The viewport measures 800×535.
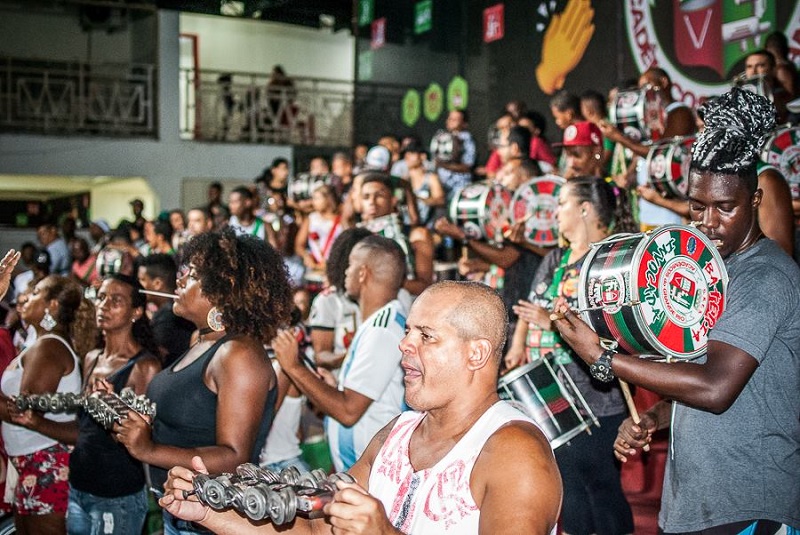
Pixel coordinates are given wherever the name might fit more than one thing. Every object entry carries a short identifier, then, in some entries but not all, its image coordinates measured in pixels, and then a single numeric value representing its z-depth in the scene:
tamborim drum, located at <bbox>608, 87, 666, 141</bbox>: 6.93
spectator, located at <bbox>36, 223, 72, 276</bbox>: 13.72
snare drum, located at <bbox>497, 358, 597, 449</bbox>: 4.21
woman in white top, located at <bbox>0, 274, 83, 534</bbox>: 4.61
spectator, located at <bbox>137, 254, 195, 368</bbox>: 5.19
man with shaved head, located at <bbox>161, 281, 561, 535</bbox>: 2.20
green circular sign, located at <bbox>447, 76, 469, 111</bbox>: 12.43
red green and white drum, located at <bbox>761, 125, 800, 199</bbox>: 5.49
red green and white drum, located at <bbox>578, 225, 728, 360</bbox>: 2.99
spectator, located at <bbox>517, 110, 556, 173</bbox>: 8.62
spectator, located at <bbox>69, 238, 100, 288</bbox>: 11.47
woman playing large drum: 4.52
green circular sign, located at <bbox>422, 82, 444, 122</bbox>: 13.19
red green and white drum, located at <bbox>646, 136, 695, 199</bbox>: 5.79
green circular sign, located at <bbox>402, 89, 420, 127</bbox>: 13.88
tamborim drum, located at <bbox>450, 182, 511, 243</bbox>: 6.75
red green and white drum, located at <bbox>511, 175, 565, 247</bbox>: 6.27
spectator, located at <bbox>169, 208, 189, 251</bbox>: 11.39
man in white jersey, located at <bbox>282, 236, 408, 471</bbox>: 4.04
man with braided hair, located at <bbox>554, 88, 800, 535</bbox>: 2.83
